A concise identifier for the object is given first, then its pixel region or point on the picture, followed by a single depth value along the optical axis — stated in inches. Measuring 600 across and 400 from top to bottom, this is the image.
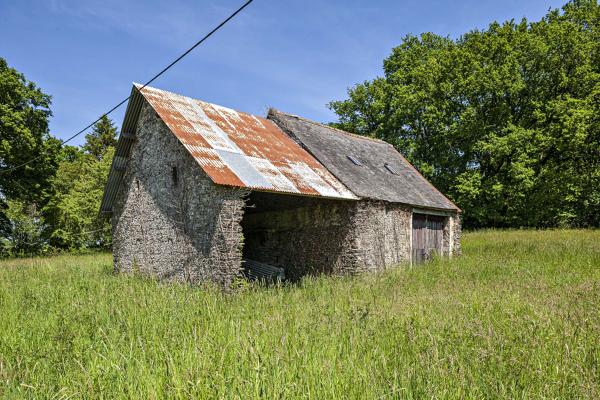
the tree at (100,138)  1589.6
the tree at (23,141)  862.5
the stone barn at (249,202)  385.7
